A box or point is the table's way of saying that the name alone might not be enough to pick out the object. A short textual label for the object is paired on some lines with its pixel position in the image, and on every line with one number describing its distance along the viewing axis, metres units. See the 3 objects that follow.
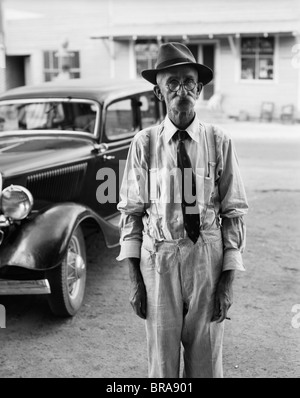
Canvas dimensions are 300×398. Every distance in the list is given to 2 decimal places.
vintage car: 3.81
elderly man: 2.24
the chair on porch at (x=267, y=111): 17.24
